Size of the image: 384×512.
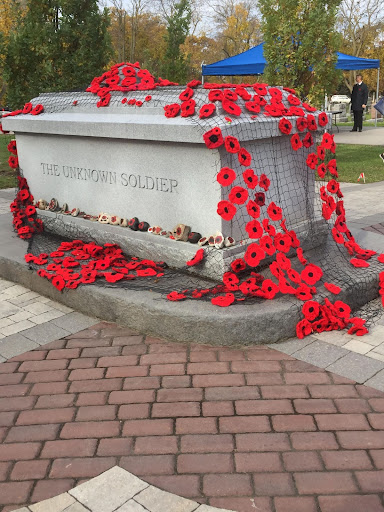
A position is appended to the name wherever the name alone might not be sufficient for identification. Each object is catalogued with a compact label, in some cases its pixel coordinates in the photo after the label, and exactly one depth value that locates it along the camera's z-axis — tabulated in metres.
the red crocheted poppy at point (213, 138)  3.61
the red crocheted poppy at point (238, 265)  3.90
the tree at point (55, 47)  9.65
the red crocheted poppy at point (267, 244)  3.77
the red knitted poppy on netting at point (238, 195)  3.81
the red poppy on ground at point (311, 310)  3.52
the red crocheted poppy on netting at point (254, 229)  3.78
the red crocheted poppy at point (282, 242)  3.80
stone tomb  3.96
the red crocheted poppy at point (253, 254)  3.73
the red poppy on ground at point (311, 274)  3.78
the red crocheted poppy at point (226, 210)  3.82
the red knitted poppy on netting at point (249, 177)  3.79
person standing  18.70
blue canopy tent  15.57
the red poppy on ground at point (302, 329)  3.49
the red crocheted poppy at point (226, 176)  3.73
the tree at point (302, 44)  9.80
